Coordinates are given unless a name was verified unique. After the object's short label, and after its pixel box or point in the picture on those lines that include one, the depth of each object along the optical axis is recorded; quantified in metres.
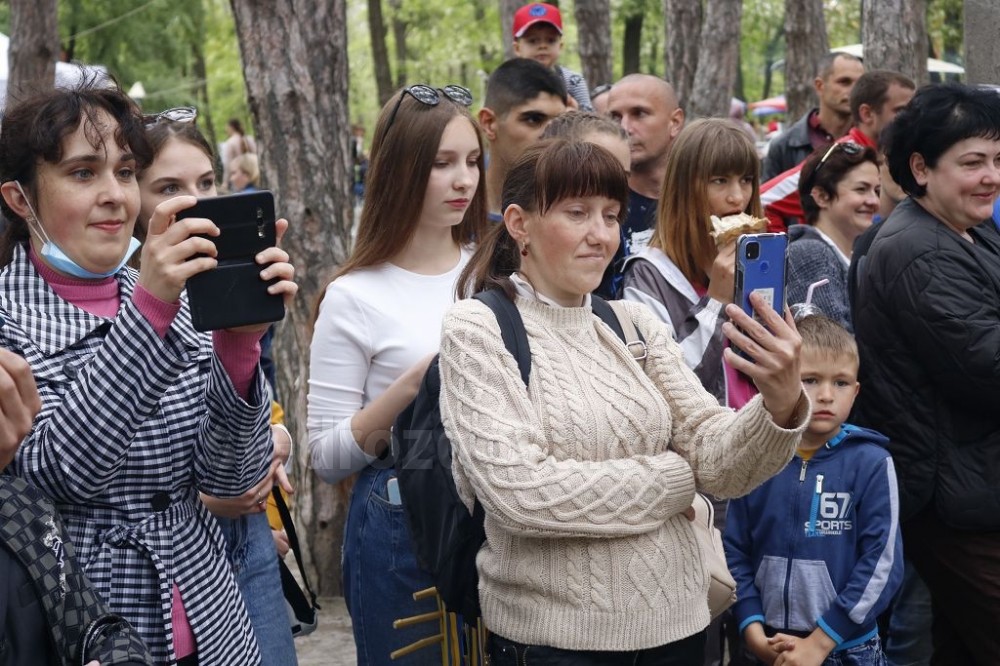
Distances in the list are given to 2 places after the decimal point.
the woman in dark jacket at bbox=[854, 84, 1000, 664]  4.42
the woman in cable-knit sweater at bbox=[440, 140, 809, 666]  2.89
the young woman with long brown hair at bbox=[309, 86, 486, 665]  3.70
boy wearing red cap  8.62
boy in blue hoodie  4.16
